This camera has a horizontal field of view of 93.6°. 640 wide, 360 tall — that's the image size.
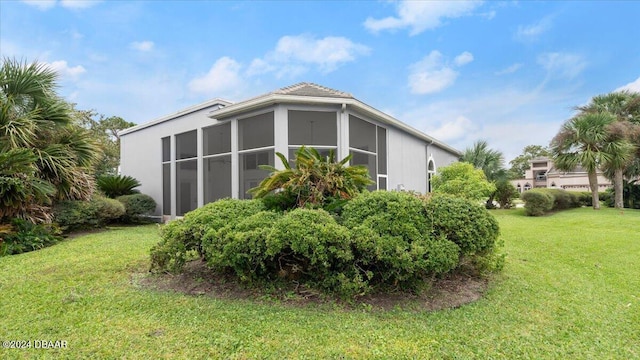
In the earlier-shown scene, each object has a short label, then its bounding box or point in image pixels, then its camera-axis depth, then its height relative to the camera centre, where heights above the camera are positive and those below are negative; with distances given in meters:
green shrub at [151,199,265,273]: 4.03 -0.55
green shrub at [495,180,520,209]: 17.72 -0.47
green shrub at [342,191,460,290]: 3.37 -0.65
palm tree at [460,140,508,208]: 18.06 +1.54
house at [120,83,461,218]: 8.78 +1.65
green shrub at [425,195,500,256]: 3.73 -0.46
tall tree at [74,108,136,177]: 26.41 +5.73
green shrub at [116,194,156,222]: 12.11 -0.58
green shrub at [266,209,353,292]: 3.29 -0.62
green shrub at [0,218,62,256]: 6.71 -1.05
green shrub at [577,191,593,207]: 18.03 -0.84
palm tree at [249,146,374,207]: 4.56 +0.13
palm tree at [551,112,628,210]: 14.44 +1.99
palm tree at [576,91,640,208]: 14.53 +2.95
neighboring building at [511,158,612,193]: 35.68 +0.83
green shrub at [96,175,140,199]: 12.50 +0.28
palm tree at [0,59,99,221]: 7.02 +1.56
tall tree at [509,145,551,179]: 50.28 +4.71
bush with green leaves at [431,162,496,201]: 12.87 +0.21
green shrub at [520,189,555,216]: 13.90 -0.76
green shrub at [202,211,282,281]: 3.43 -0.67
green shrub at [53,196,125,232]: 8.81 -0.65
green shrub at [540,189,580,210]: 15.84 -0.77
